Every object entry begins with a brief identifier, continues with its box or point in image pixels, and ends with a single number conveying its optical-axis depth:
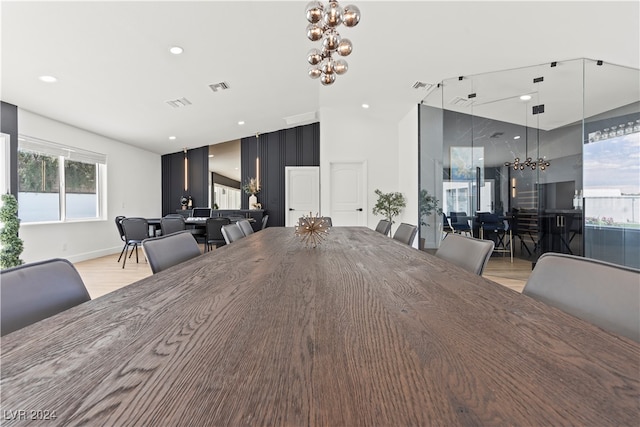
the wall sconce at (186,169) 7.99
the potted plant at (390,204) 6.34
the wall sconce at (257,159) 7.89
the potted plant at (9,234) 3.77
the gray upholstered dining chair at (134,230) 4.95
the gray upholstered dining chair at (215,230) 5.10
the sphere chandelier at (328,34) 2.11
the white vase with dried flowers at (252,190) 7.70
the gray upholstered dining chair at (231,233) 2.28
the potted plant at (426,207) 5.13
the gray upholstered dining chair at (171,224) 5.04
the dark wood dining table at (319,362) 0.35
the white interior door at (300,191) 7.66
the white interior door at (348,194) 6.75
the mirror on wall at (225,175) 7.96
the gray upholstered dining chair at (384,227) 3.03
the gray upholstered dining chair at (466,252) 1.24
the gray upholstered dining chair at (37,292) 0.70
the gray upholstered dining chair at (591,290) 0.69
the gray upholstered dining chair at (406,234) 2.21
